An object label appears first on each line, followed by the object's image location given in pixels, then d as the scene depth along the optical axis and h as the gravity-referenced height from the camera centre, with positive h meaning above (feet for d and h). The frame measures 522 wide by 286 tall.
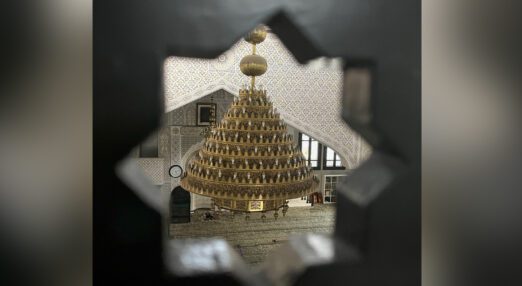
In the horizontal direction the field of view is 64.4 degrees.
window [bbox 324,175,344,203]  24.43 -2.64
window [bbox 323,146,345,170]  24.56 -1.10
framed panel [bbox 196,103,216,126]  20.74 +1.44
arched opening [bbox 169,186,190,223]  19.65 -3.12
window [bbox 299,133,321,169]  24.12 -0.44
